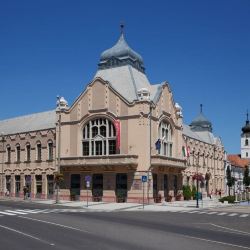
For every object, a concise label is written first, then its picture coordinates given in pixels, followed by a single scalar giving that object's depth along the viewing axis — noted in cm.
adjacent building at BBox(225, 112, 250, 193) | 11080
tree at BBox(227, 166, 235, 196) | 8700
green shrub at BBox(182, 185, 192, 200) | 5875
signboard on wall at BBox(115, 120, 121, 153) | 4994
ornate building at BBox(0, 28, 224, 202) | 4916
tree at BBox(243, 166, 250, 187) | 9982
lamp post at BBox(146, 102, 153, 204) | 4922
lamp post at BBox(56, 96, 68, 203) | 5517
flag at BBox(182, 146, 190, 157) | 6019
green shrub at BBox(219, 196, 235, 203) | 5189
